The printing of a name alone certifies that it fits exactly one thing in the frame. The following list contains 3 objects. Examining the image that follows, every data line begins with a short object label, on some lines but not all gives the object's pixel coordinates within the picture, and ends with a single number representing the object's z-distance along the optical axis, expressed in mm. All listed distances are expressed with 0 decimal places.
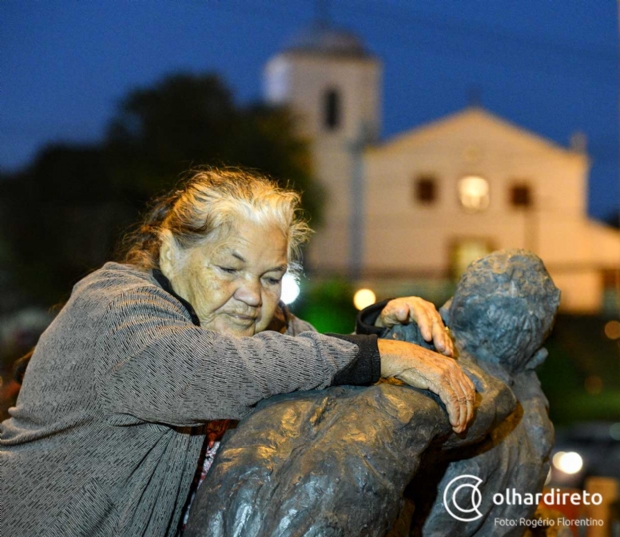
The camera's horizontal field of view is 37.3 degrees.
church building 43031
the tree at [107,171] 24281
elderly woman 2426
